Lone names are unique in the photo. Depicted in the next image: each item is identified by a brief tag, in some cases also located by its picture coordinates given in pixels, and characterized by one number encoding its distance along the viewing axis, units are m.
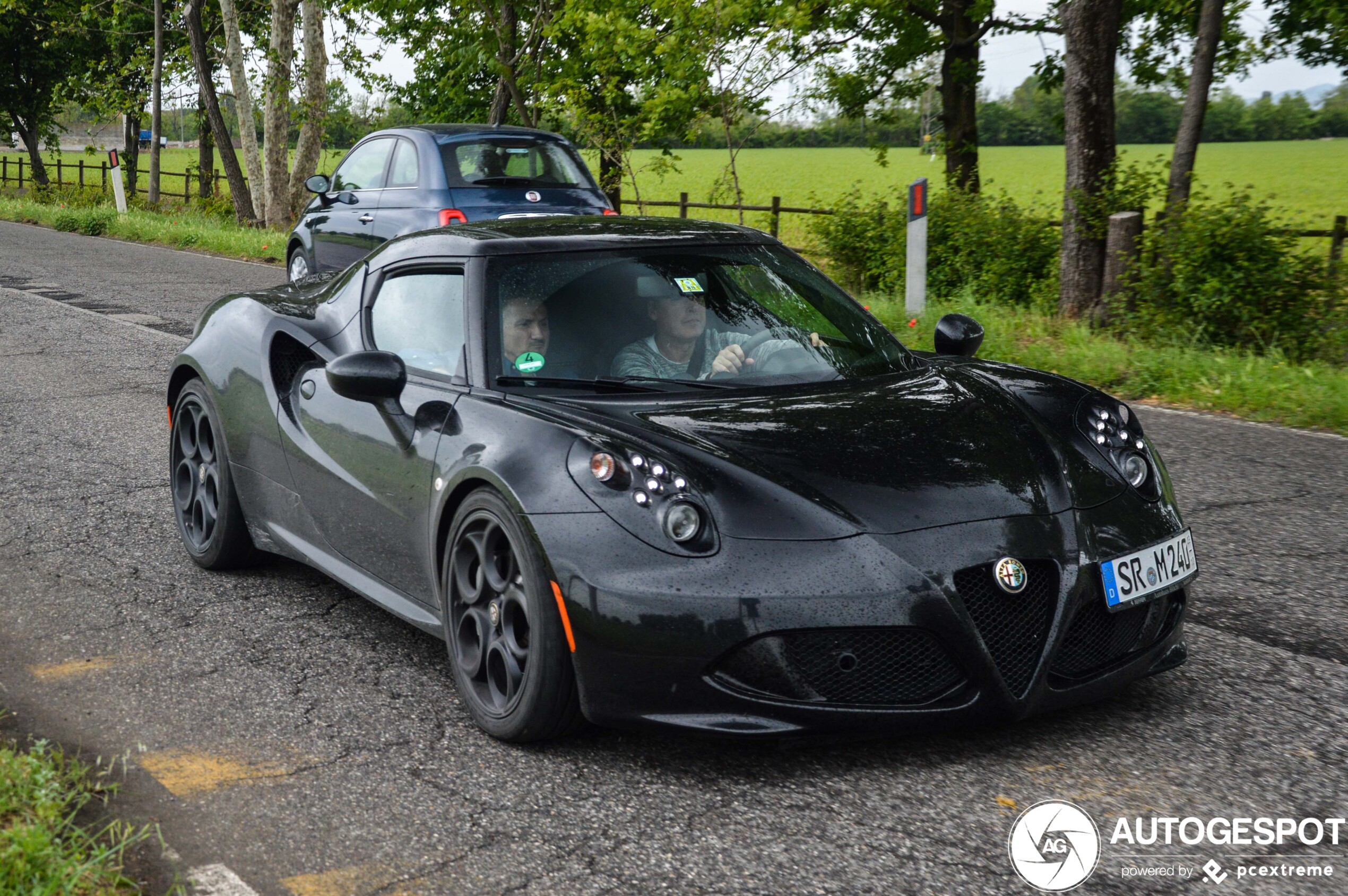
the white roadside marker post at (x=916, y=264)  10.99
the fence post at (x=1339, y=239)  11.86
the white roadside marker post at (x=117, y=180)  28.56
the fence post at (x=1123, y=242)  11.04
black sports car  3.25
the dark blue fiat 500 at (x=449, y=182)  11.73
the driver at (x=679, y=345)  4.16
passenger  4.09
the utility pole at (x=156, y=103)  33.22
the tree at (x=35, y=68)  48.50
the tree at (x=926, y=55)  19.20
